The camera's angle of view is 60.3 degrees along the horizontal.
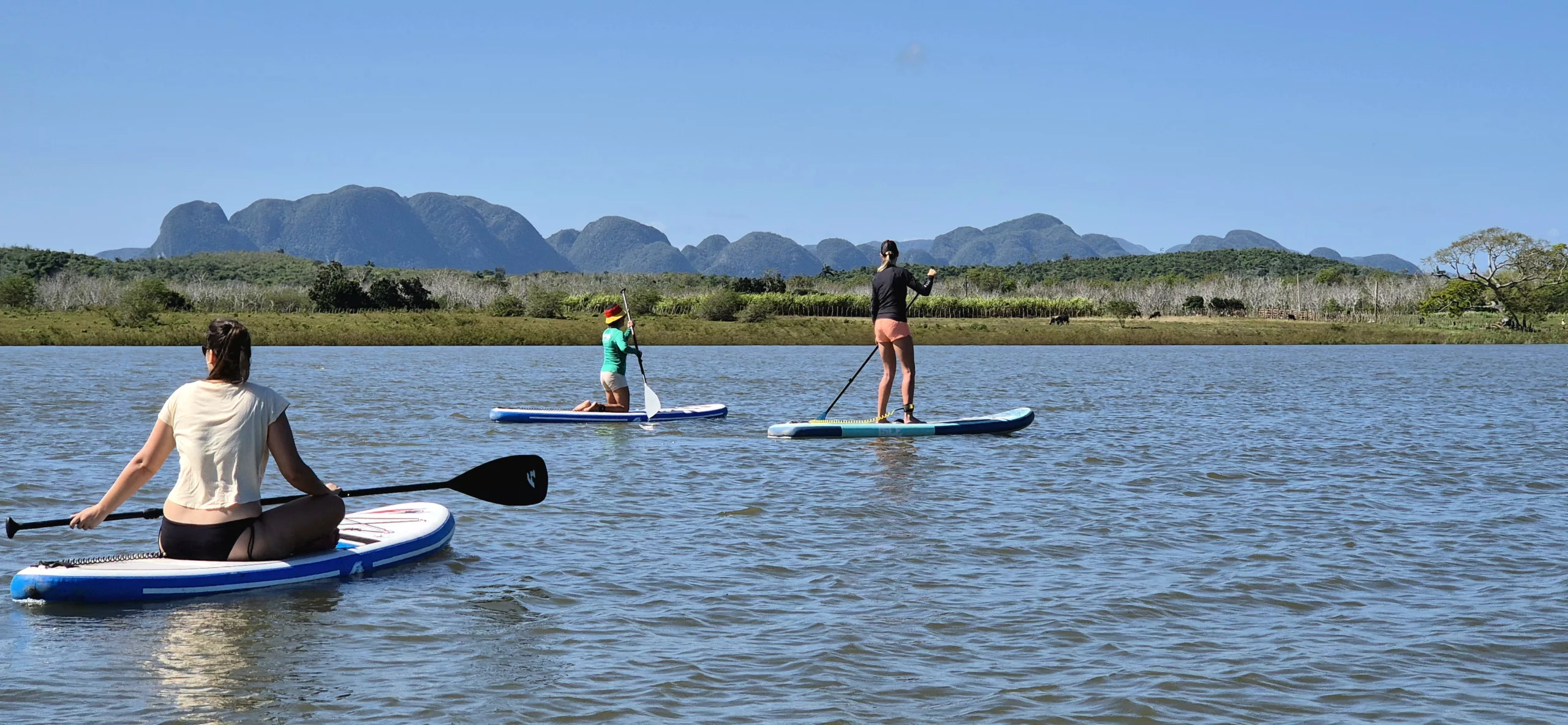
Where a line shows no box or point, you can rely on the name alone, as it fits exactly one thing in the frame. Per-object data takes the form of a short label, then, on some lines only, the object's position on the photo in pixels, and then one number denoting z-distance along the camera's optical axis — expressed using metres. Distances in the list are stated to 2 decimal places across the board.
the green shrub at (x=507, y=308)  83.75
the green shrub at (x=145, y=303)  68.94
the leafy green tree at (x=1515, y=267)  102.08
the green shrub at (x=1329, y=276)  163.12
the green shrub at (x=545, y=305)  83.75
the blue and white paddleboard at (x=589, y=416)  20.20
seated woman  7.56
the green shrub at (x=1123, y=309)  100.56
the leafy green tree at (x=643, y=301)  90.06
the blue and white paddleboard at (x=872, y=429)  17.62
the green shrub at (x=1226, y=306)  110.56
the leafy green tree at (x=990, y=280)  136.25
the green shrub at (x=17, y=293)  77.12
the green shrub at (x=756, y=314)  85.62
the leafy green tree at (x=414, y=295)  87.56
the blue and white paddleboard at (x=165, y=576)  7.79
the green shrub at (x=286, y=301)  85.69
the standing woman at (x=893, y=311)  17.41
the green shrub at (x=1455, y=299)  102.00
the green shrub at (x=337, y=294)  84.25
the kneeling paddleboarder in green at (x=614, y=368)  19.58
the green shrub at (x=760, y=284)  109.19
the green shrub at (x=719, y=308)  85.44
